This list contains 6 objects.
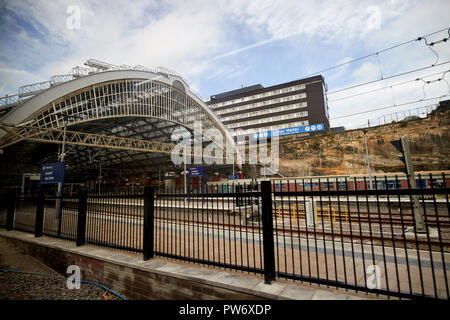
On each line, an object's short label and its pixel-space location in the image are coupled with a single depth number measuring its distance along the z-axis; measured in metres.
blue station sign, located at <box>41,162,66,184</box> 13.41
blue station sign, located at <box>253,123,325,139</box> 47.55
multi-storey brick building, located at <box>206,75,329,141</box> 63.28
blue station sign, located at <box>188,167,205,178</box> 20.63
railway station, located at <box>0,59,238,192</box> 21.59
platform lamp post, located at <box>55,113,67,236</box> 7.82
